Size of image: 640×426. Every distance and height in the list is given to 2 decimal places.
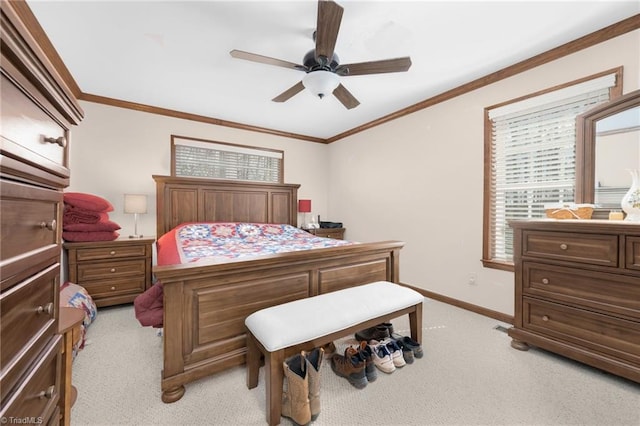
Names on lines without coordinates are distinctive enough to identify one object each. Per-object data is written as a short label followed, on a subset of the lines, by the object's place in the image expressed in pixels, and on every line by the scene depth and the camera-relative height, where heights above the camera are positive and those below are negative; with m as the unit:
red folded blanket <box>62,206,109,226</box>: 2.87 -0.08
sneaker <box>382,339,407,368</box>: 1.89 -1.04
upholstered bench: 1.37 -0.67
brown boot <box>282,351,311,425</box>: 1.36 -0.97
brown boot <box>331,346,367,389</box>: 1.69 -1.04
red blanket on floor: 1.71 -0.65
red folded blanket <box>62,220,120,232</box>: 2.85 -0.19
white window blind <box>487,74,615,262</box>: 2.33 +0.56
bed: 1.54 -0.57
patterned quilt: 2.22 -0.36
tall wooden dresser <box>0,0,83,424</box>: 0.55 -0.03
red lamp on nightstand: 4.78 +0.07
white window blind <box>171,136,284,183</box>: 3.93 +0.79
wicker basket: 2.03 -0.01
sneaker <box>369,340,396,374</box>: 1.83 -1.04
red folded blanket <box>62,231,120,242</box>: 2.85 -0.30
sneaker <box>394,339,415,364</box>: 1.95 -1.07
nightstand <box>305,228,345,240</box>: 4.65 -0.40
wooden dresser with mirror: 1.66 -0.43
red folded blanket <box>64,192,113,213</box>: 2.82 +0.08
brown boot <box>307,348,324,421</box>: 1.41 -0.97
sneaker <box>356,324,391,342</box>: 2.12 -1.01
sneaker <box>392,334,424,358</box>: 2.02 -1.04
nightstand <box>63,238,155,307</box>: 2.81 -0.65
